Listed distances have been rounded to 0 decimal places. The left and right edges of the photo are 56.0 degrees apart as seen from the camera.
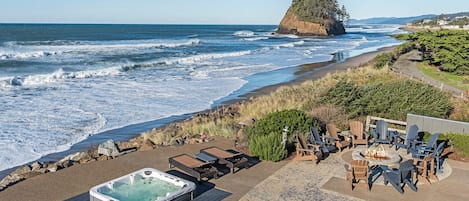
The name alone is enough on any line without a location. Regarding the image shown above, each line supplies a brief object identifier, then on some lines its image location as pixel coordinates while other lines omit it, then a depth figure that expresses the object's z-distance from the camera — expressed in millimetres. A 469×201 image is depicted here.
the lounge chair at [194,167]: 9359
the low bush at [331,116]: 14148
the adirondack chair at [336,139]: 11731
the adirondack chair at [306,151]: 10625
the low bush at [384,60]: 31438
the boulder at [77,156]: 11298
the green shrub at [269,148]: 10930
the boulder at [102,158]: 11116
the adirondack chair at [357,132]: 12086
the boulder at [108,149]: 11500
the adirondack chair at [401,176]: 8891
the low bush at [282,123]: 12180
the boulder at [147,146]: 12047
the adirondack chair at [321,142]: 11094
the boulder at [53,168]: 10208
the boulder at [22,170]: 10444
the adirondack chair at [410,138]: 11438
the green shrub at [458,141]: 11391
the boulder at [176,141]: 12530
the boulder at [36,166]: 10696
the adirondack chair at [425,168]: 9516
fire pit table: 10047
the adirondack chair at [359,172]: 9062
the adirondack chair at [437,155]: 10016
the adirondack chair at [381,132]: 12106
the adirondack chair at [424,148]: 10373
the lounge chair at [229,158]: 10047
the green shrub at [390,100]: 14742
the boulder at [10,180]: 9395
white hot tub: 7972
